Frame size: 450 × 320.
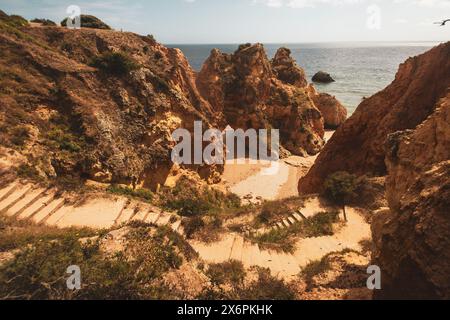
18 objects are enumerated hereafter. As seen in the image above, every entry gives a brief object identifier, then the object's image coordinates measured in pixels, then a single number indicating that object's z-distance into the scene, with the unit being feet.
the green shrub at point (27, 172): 47.52
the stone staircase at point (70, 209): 42.09
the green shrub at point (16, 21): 82.81
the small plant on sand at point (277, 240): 45.65
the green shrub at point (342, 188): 59.67
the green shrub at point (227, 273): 31.83
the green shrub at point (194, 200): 60.54
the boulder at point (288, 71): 145.89
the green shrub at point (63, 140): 57.57
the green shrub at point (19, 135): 51.98
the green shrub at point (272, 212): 58.08
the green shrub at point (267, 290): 29.50
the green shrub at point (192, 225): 49.33
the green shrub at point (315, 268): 35.63
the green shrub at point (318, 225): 51.01
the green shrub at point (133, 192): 56.80
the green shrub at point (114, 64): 78.16
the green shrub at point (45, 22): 101.28
